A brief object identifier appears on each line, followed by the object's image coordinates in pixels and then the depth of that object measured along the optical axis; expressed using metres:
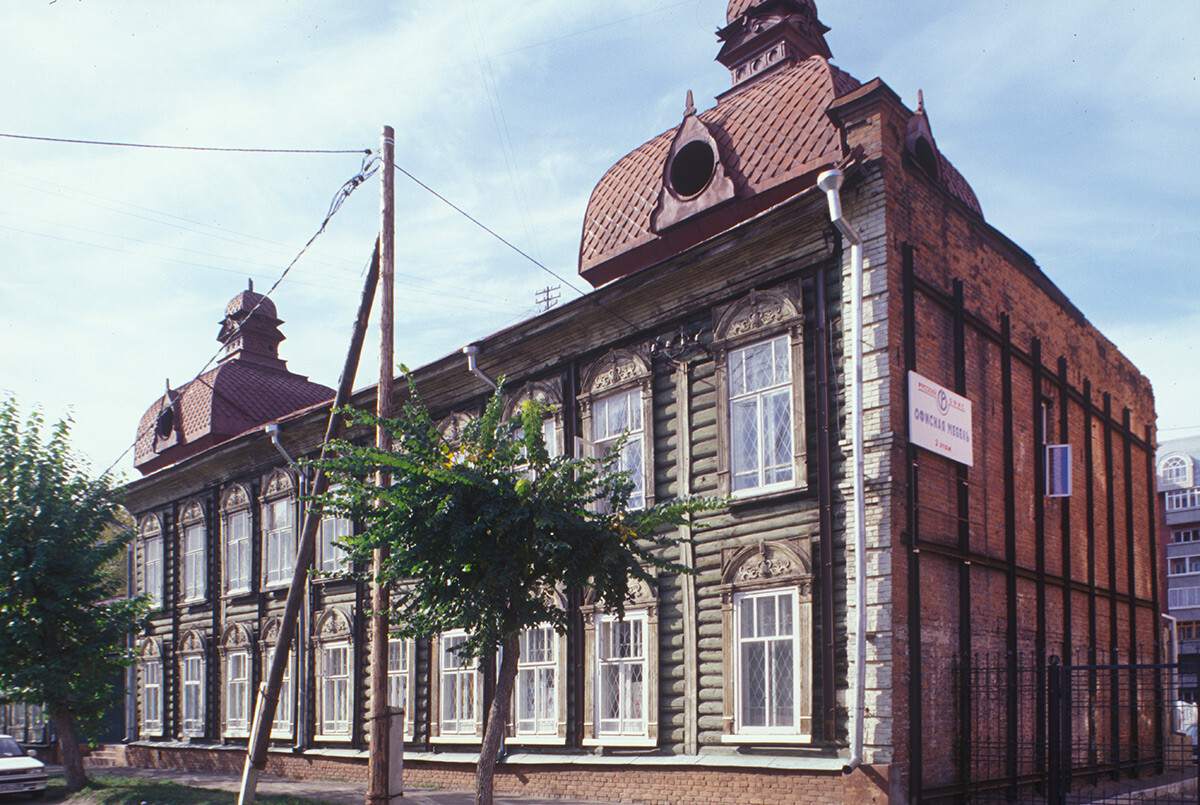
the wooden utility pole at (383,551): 11.98
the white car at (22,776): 20.78
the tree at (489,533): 11.93
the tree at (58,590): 20.91
